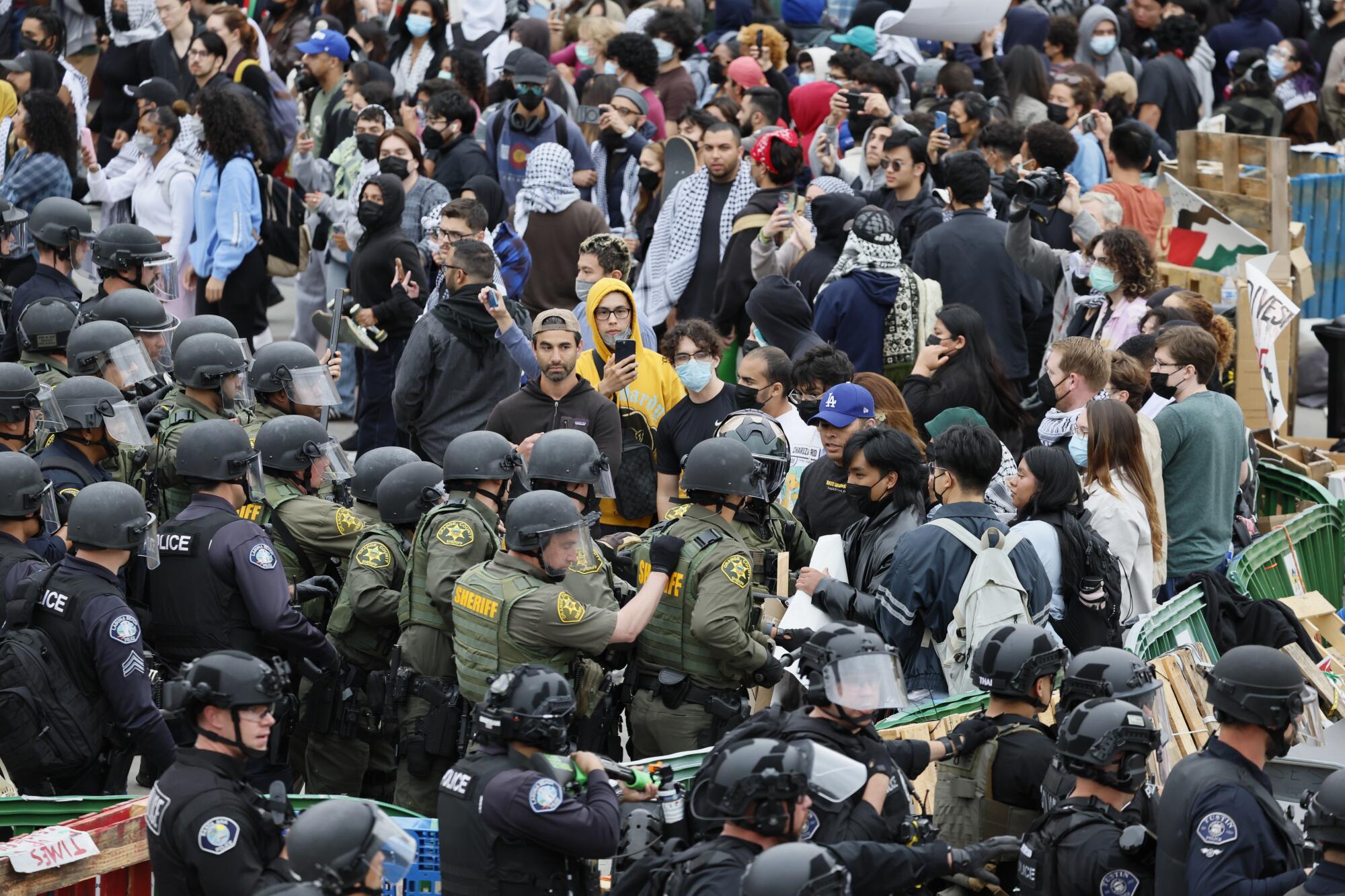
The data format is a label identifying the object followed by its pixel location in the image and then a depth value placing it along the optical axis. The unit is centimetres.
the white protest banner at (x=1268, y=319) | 2062
